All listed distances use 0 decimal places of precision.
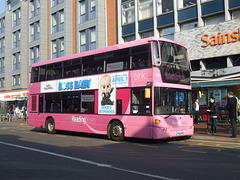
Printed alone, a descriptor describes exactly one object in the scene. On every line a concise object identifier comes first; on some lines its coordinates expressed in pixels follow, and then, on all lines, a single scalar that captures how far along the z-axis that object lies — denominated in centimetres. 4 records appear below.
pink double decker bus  1071
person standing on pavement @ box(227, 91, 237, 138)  1169
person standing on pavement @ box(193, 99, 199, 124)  1990
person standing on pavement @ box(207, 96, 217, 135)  1312
